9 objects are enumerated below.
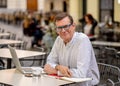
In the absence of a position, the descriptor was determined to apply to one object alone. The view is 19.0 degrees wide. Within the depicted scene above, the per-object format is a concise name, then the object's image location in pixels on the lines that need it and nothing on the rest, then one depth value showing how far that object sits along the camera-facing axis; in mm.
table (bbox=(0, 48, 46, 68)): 5531
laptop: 3877
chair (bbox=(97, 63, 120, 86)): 4075
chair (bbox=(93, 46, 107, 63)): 7031
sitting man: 3597
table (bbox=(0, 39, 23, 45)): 7727
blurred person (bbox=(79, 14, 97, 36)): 9867
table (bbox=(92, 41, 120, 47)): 8172
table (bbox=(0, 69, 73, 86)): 3391
